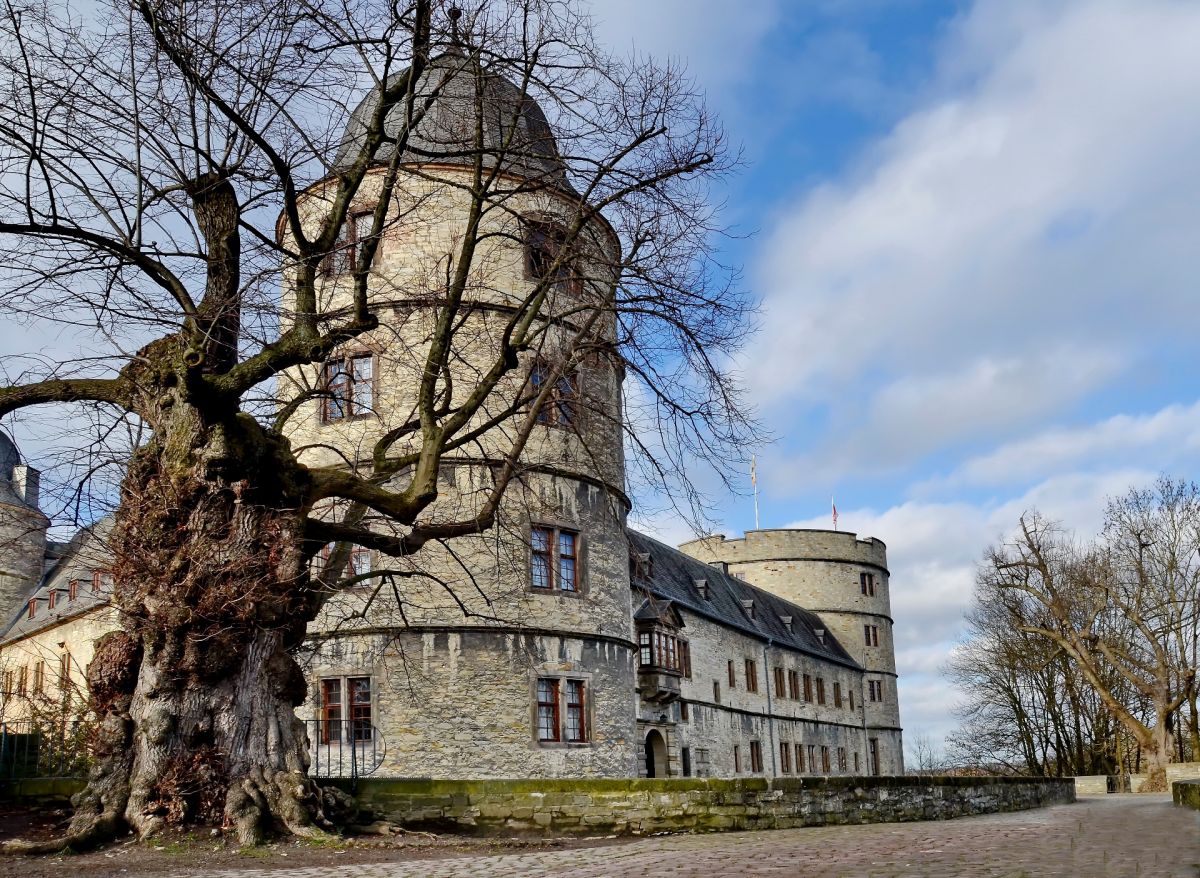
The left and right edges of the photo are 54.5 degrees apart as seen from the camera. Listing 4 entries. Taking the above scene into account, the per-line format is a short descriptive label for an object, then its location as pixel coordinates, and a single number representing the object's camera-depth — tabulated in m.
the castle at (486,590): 18.59
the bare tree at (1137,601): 35.34
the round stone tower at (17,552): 48.16
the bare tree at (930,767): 68.71
